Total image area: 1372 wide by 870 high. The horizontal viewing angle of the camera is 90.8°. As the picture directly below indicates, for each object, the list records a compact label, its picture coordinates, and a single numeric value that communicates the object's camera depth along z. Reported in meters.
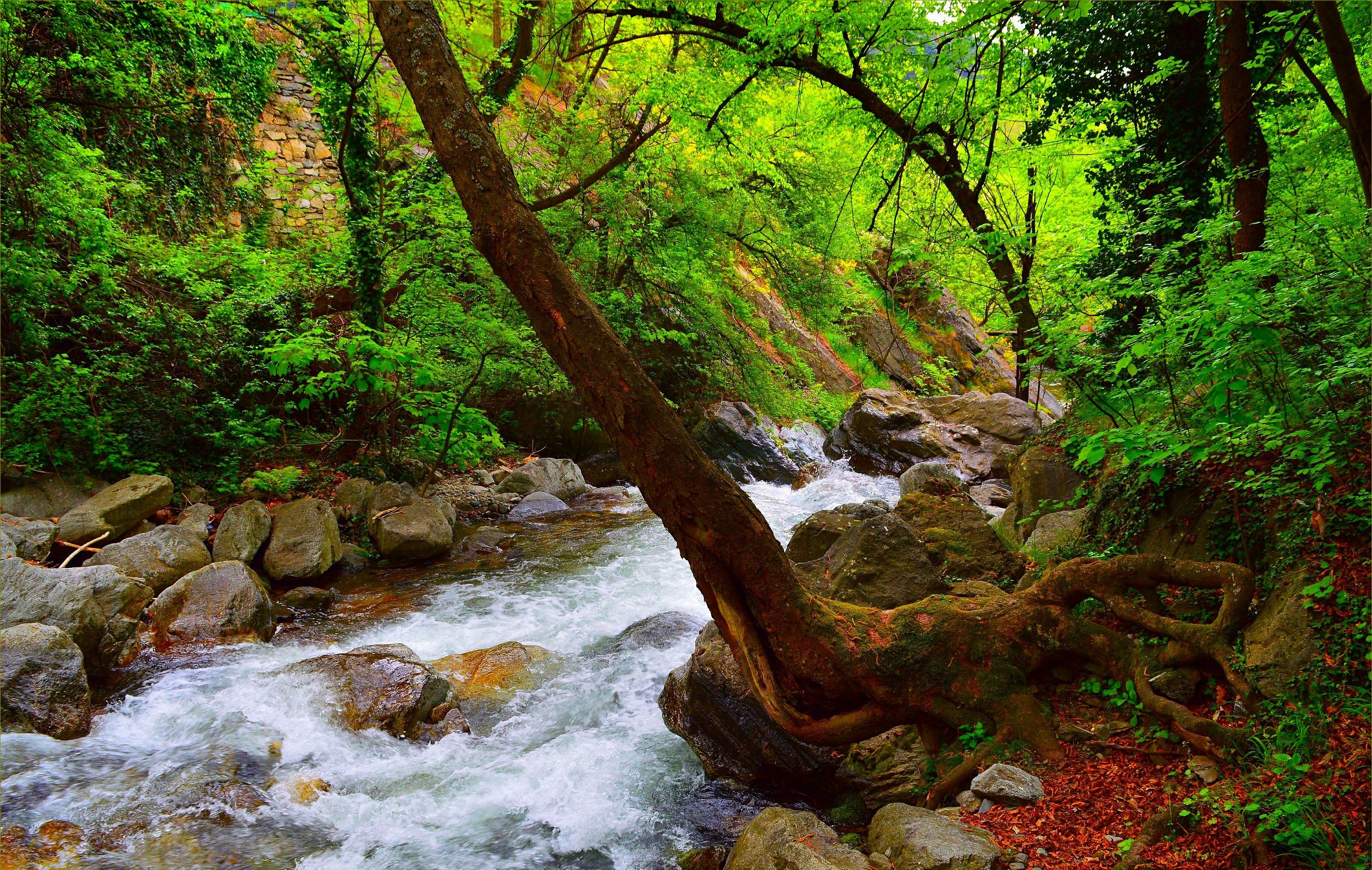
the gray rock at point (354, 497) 9.72
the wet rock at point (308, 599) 7.64
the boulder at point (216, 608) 6.46
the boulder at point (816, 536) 6.82
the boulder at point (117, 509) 7.29
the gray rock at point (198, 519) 7.98
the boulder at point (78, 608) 5.34
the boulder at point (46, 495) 7.57
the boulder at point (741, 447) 15.77
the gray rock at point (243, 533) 7.86
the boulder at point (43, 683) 4.61
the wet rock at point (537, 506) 12.30
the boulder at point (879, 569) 5.38
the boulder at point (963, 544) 5.65
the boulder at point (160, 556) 6.96
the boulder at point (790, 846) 3.14
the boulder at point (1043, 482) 7.28
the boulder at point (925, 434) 15.02
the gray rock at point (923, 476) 11.91
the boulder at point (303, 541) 8.07
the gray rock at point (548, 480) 13.28
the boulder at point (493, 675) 5.79
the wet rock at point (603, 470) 15.29
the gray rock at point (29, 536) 6.66
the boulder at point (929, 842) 2.87
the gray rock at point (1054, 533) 5.68
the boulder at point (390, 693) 5.28
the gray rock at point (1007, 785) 3.31
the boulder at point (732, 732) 4.51
